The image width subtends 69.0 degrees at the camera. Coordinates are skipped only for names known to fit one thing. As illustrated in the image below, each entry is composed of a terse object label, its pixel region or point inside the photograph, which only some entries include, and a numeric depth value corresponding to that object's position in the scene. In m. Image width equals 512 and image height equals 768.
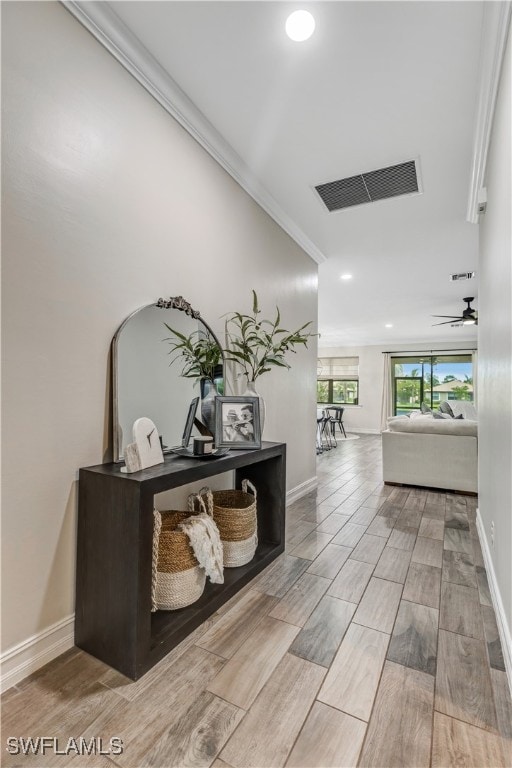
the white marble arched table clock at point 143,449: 1.55
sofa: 3.96
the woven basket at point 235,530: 2.09
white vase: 2.49
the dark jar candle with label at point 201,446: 1.91
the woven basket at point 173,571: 1.66
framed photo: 2.25
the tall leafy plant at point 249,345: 2.63
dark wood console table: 1.39
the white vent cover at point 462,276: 4.93
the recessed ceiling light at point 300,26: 1.66
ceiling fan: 5.89
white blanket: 1.71
